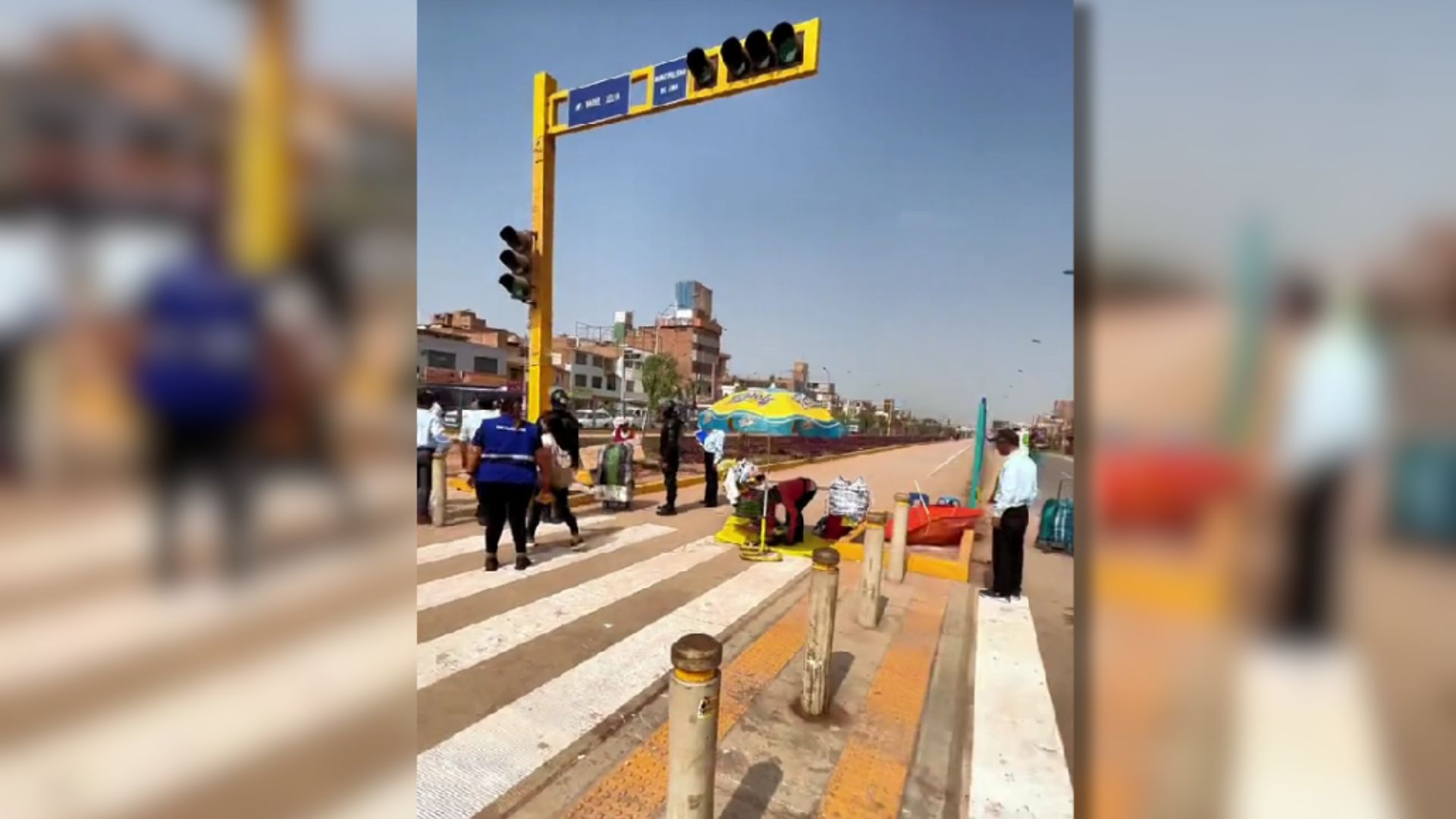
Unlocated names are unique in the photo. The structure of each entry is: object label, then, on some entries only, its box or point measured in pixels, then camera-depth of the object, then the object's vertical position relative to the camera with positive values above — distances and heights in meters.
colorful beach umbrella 8.64 -0.09
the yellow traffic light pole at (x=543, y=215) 8.14 +2.37
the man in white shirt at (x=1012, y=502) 5.52 -0.77
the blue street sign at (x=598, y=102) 7.40 +3.51
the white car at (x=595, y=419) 46.53 -0.88
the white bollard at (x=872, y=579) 5.19 -1.33
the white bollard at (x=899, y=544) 6.60 -1.34
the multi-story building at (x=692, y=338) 79.31 +8.62
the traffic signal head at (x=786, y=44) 5.90 +3.27
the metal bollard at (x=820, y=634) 3.60 -1.21
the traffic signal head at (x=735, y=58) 6.16 +3.27
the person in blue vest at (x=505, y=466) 5.58 -0.49
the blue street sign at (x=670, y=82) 6.73 +3.34
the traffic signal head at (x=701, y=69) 6.45 +3.31
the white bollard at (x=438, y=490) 7.48 -0.95
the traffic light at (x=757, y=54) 5.98 +3.28
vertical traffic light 7.82 +1.71
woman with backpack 7.19 -0.53
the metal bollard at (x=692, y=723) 2.11 -1.01
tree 55.94 +2.48
